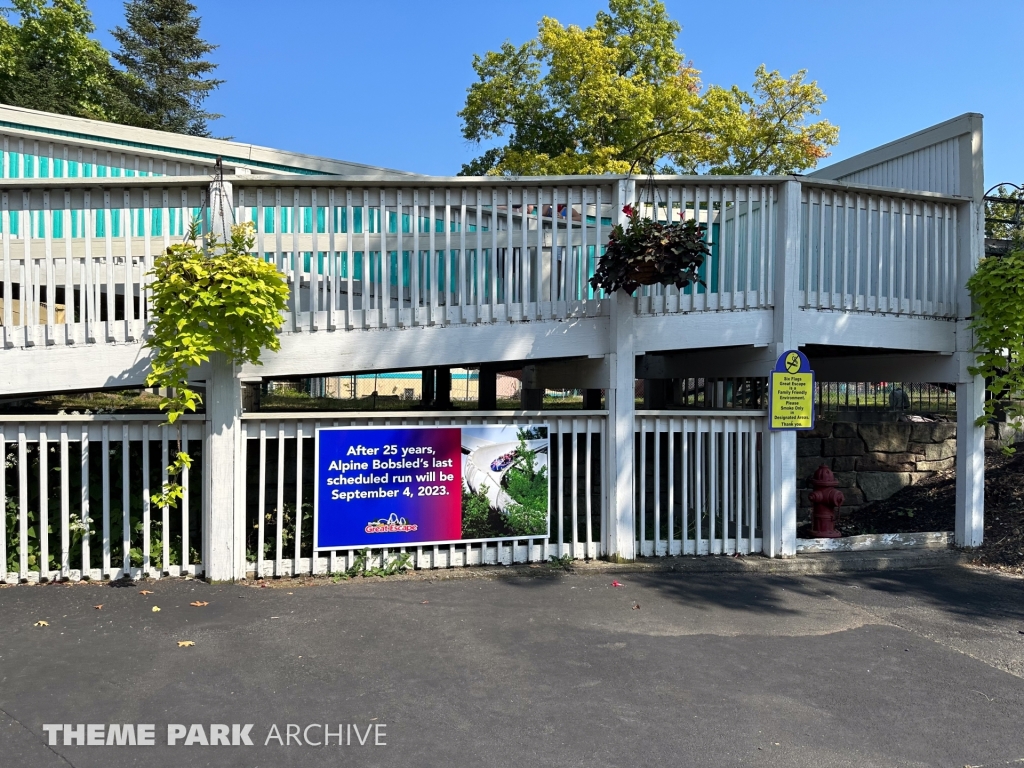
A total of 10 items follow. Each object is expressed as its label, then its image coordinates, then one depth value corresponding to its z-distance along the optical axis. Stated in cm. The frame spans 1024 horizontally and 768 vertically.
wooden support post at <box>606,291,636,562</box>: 657
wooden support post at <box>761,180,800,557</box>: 686
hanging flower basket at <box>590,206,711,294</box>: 607
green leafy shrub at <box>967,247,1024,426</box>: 691
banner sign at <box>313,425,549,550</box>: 609
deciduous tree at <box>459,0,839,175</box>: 2069
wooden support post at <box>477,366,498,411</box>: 986
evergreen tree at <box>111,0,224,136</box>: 3503
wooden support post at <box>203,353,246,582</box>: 585
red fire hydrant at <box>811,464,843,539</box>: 744
